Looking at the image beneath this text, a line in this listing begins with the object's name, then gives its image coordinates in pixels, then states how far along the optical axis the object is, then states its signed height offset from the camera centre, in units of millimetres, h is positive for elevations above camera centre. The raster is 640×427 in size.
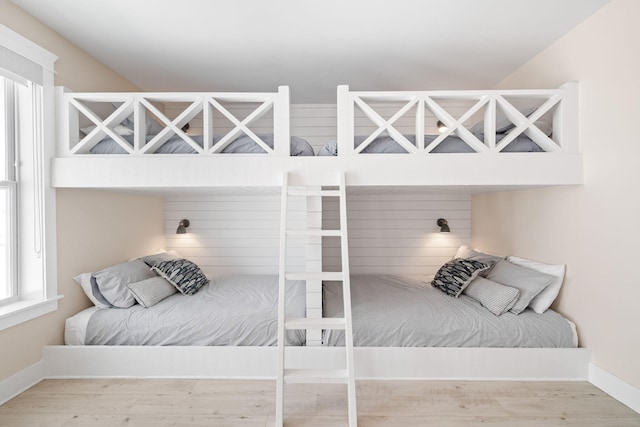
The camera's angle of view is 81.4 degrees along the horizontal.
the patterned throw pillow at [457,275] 3139 -570
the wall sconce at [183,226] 4129 -150
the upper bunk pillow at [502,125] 2703 +636
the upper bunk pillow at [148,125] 3002 +722
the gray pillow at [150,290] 2785 -601
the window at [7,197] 2430 +119
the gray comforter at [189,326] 2586 -791
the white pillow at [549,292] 2697 -611
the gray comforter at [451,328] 2537 -814
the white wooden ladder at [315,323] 2047 -657
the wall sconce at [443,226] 4121 -175
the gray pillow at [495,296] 2656 -639
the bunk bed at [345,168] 2502 +293
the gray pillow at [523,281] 2676 -538
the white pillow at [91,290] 2771 -574
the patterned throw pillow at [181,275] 3180 -545
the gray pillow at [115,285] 2762 -537
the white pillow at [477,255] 3346 -441
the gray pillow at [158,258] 3420 -435
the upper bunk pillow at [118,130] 2787 +629
